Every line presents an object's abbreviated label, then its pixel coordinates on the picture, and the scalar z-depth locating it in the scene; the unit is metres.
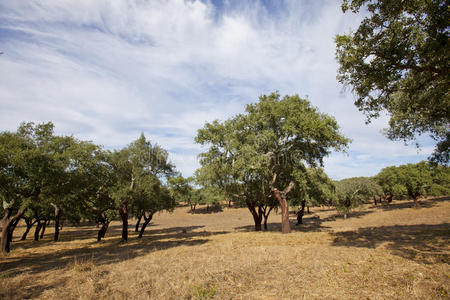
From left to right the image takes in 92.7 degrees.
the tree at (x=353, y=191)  46.27
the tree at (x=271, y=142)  19.80
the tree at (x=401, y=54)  8.59
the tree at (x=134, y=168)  22.40
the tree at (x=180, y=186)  28.17
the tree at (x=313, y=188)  23.32
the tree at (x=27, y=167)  13.05
